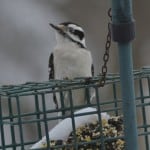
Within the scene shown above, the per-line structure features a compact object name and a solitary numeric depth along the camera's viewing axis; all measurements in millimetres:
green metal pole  6227
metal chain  6733
